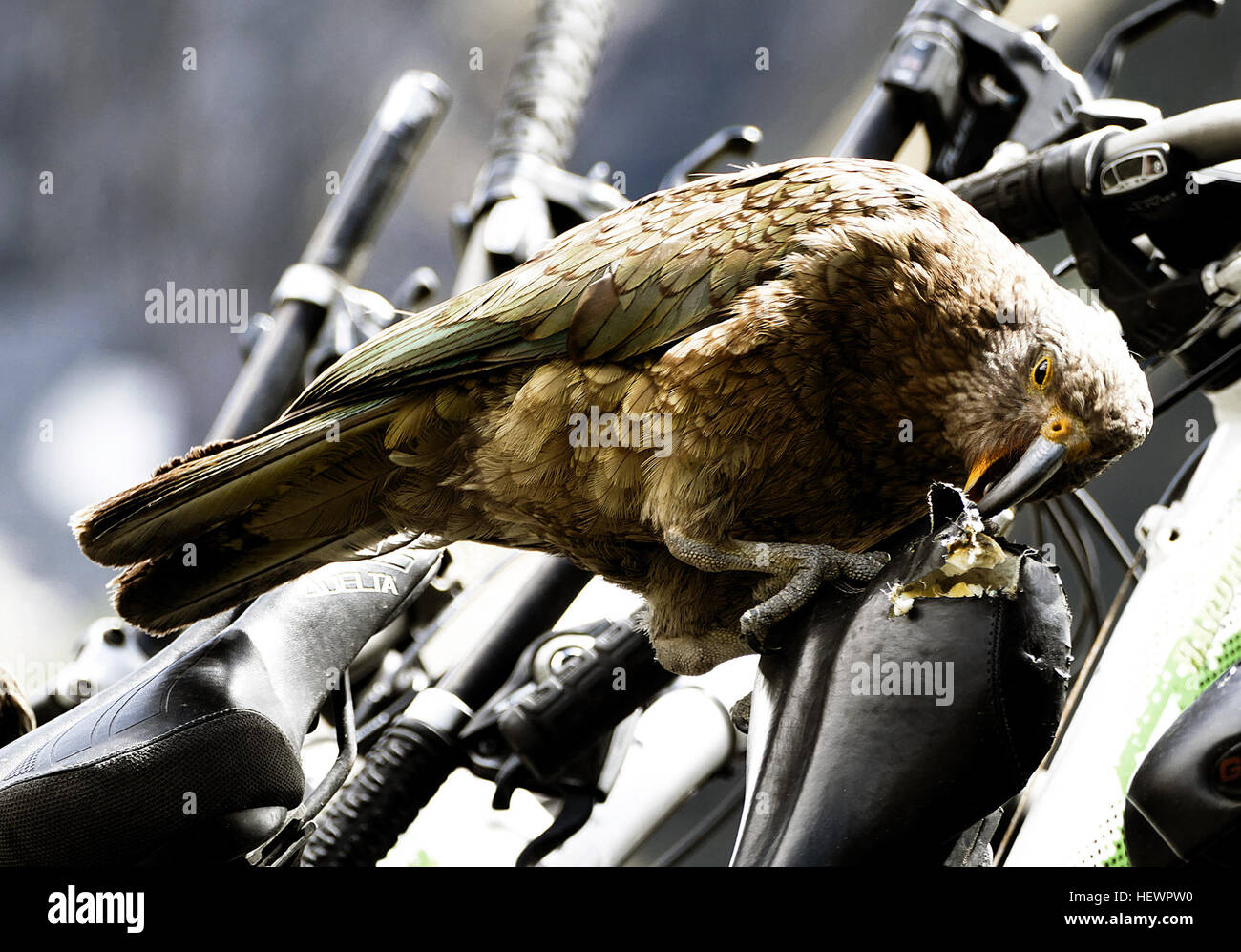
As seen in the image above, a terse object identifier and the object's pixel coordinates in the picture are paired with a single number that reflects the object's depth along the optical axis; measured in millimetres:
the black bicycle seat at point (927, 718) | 1583
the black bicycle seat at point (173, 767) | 1659
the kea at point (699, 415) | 1658
